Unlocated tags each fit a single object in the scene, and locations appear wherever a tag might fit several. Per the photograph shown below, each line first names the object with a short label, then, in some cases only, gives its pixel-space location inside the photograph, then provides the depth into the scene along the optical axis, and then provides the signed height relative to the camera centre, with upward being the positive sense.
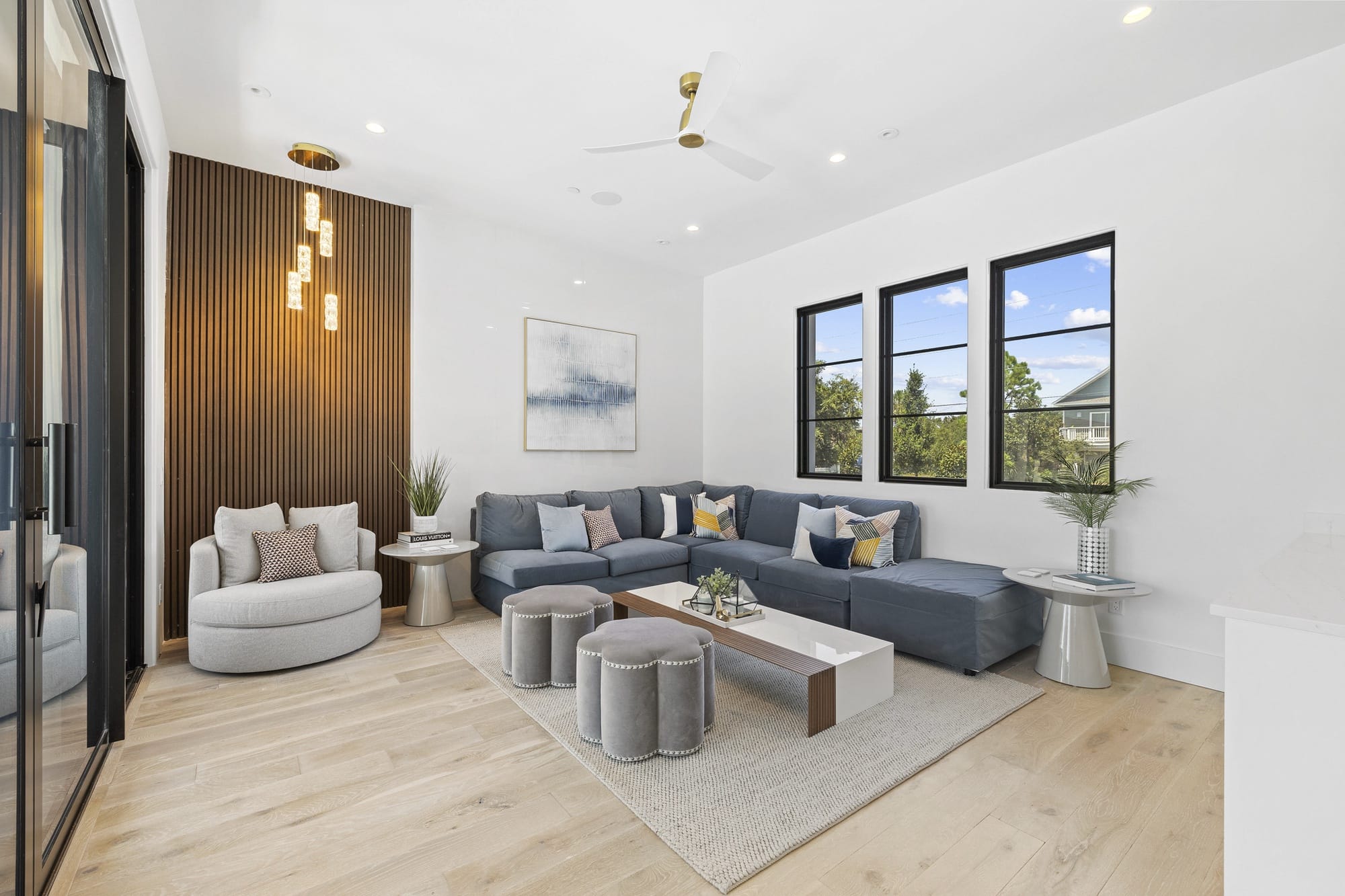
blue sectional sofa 3.32 -0.84
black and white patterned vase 3.35 -0.57
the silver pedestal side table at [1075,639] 3.13 -1.01
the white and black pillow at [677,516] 5.39 -0.64
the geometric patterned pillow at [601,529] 4.84 -0.68
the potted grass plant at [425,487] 4.34 -0.32
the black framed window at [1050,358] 3.63 +0.54
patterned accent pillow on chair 3.53 -0.65
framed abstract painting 5.18 +0.49
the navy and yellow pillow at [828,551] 4.03 -0.71
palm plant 3.37 -0.25
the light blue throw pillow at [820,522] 4.39 -0.56
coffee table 2.62 -0.95
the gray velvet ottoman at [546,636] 3.08 -0.97
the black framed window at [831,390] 5.05 +0.46
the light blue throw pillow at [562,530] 4.62 -0.65
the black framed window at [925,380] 4.33 +0.48
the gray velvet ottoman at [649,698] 2.37 -0.99
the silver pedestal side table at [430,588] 4.13 -0.98
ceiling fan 2.45 +1.45
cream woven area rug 1.94 -1.22
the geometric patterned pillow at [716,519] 5.25 -0.65
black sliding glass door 1.46 +0.06
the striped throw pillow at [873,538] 4.03 -0.62
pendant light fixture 3.47 +1.23
